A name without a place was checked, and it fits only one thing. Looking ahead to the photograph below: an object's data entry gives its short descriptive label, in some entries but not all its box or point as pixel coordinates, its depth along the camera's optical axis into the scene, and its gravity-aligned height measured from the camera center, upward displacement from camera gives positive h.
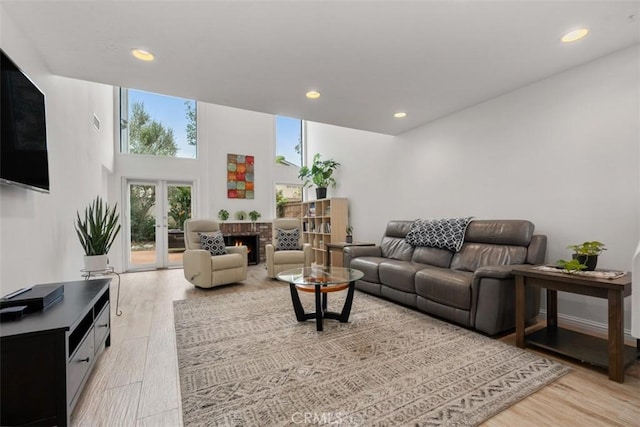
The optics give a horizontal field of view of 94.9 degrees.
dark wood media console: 1.26 -0.69
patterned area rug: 1.53 -1.04
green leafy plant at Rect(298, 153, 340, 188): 6.26 +0.89
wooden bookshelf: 5.78 -0.20
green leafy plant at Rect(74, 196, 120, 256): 2.81 -0.21
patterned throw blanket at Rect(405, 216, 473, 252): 3.41 -0.25
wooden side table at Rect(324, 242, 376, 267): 4.88 -0.59
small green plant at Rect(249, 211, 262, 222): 6.80 -0.04
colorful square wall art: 6.69 +0.87
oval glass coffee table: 2.66 -0.69
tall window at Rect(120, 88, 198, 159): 5.98 +1.90
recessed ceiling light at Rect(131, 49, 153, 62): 2.30 +1.28
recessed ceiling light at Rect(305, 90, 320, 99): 3.15 +1.30
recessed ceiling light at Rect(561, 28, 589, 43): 2.16 +1.33
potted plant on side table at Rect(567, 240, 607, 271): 2.15 -0.32
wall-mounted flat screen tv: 1.62 +0.52
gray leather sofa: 2.45 -0.63
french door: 5.86 -0.12
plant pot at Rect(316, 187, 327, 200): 6.28 +0.46
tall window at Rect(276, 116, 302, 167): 7.36 +1.86
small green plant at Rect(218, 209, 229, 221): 6.46 -0.02
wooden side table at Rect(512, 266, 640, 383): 1.82 -0.82
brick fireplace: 6.44 -0.42
